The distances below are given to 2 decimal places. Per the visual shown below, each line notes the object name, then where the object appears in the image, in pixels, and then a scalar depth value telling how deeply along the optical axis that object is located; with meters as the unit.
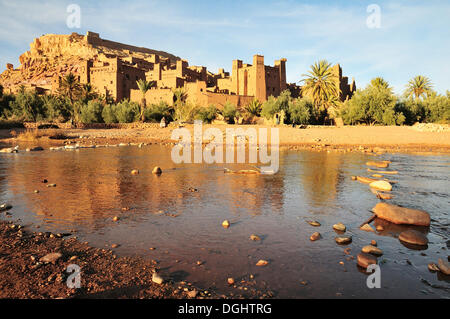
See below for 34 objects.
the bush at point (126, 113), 41.12
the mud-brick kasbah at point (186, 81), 50.42
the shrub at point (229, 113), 41.25
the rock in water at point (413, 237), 4.43
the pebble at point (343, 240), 4.36
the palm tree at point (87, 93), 50.97
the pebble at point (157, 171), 11.08
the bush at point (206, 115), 38.52
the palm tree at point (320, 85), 38.56
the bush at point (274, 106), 39.66
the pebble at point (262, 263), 3.70
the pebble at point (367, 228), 4.97
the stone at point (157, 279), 3.21
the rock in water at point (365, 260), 3.63
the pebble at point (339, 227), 4.91
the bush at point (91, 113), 42.12
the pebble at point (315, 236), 4.53
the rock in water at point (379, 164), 13.04
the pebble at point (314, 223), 5.19
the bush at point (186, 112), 39.31
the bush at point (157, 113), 42.57
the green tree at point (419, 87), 44.09
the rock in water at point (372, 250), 3.98
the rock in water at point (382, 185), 8.16
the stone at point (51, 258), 3.62
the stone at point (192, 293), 2.95
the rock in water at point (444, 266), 3.49
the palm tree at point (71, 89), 45.61
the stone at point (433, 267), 3.58
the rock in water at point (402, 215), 5.26
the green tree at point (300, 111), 37.38
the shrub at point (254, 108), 46.98
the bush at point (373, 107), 32.41
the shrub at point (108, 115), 41.53
